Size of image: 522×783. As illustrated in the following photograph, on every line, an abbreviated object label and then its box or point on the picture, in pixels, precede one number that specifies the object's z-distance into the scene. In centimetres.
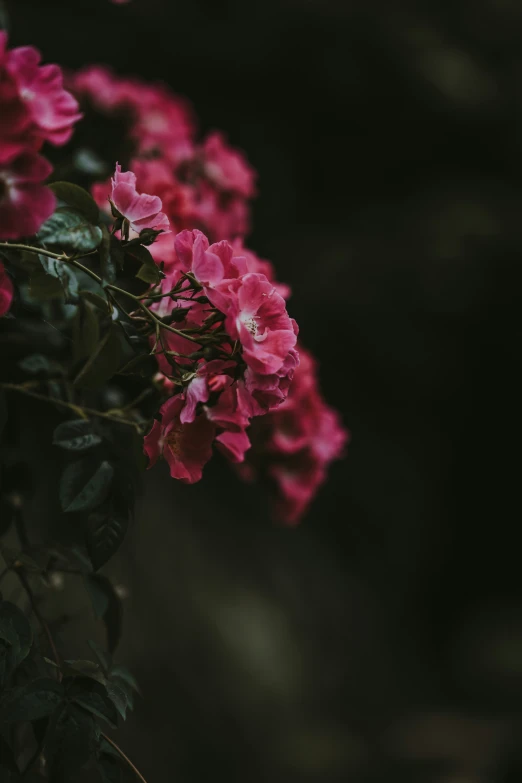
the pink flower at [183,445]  111
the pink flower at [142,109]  149
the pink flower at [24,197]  102
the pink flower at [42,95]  102
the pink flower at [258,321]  106
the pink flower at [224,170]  153
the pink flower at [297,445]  132
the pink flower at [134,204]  110
